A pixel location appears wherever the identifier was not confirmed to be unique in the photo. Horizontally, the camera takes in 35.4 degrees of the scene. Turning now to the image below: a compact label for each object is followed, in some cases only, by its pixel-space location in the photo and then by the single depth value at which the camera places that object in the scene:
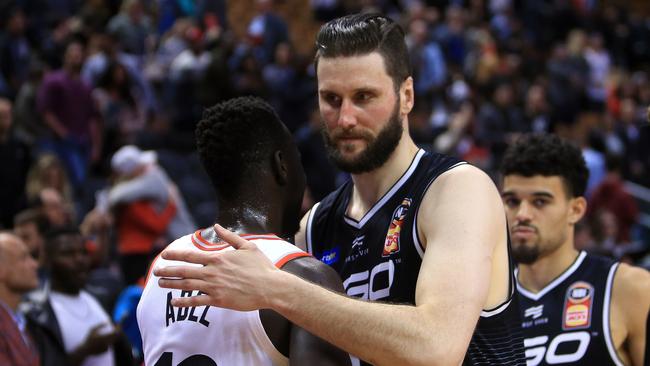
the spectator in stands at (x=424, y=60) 16.70
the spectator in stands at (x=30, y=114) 12.75
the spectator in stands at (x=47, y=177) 11.30
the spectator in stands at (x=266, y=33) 16.38
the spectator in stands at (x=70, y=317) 6.84
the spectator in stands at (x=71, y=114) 12.62
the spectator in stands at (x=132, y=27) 15.80
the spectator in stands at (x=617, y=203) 13.88
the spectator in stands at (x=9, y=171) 11.42
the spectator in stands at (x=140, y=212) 10.01
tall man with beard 3.00
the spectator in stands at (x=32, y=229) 8.96
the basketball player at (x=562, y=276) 4.88
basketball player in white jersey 3.15
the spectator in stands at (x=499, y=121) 15.09
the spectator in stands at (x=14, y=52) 14.37
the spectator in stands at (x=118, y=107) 14.04
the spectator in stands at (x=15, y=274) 6.83
